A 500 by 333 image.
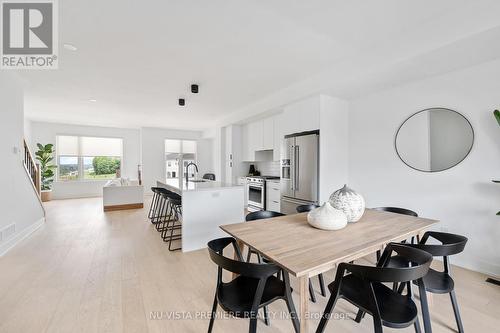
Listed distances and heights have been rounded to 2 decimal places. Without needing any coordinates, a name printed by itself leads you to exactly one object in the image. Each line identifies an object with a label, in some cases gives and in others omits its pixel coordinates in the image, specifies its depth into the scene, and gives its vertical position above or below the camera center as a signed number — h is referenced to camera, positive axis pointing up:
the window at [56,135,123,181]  7.24 +0.22
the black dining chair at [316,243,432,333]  1.12 -0.82
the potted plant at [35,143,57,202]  6.47 -0.11
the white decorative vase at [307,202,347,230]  1.72 -0.44
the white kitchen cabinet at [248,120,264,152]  5.57 +0.77
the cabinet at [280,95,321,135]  3.57 +0.86
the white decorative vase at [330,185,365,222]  1.88 -0.35
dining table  1.17 -0.54
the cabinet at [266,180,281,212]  4.74 -0.71
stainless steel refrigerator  3.57 -0.12
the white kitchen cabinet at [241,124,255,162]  6.05 +0.52
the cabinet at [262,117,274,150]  5.19 +0.75
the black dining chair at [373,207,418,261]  2.42 -0.55
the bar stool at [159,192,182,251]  3.19 -1.18
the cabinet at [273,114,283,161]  4.88 +0.61
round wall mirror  2.63 +0.32
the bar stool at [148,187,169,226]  4.12 -0.95
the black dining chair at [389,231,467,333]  1.41 -0.78
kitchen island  3.04 -0.69
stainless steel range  5.12 -0.71
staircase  4.65 -0.06
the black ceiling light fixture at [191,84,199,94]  3.75 +1.33
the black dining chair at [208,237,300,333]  1.19 -0.84
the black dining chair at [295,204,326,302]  1.98 -1.19
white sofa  5.43 -0.84
